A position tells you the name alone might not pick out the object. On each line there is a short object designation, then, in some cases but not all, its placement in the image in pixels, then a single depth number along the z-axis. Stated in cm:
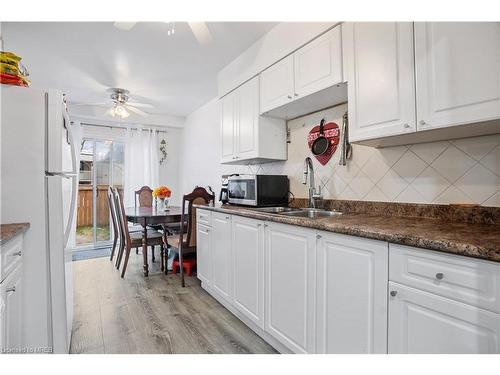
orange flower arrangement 395
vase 404
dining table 317
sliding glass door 502
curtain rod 486
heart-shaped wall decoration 221
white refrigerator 145
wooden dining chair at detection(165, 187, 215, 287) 301
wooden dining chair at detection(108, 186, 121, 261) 377
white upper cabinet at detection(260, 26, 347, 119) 181
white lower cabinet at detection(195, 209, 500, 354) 92
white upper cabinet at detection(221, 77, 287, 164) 260
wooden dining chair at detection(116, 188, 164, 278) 329
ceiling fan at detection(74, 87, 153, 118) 371
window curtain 510
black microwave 252
